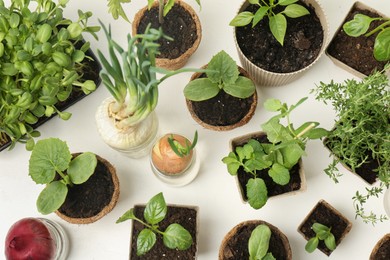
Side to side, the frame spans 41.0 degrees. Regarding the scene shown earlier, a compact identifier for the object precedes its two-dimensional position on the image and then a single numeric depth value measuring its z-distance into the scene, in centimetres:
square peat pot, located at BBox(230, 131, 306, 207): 118
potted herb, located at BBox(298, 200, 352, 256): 120
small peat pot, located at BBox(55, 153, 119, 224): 118
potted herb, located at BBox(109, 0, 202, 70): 125
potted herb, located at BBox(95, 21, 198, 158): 94
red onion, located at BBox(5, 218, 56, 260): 111
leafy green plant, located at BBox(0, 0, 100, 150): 103
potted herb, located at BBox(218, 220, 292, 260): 116
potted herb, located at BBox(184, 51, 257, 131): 113
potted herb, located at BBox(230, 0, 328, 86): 121
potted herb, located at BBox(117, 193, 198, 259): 114
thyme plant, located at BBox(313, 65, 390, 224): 103
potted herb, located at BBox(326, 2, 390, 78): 126
